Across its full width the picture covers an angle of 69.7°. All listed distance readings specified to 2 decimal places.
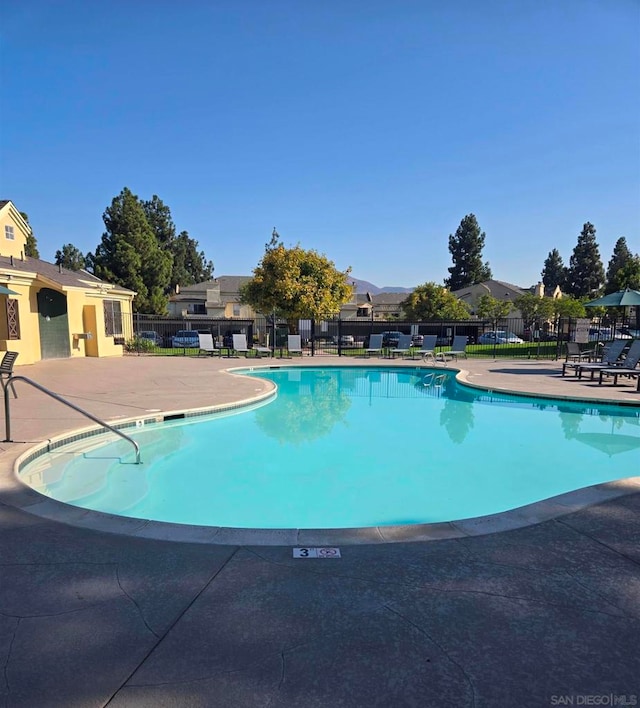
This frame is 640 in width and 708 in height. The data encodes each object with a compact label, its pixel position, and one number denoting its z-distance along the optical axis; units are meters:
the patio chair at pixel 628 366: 12.09
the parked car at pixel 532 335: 31.74
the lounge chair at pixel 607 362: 12.80
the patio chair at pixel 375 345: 21.12
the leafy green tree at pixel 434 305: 35.56
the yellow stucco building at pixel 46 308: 14.05
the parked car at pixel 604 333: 33.53
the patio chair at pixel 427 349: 19.16
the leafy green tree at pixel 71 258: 57.12
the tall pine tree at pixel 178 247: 49.12
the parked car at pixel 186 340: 26.40
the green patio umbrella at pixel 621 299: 14.01
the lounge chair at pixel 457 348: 19.64
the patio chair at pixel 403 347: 20.20
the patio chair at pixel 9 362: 9.20
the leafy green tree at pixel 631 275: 25.33
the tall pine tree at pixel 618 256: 66.06
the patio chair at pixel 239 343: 20.97
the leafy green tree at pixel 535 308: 35.88
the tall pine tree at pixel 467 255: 66.38
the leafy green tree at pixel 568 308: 34.34
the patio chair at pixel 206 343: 20.44
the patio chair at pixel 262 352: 20.74
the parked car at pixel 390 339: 28.56
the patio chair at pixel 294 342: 20.95
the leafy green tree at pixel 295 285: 23.06
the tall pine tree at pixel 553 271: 75.19
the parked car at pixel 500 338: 31.45
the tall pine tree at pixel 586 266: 64.62
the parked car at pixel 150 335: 27.62
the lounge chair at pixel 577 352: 16.09
